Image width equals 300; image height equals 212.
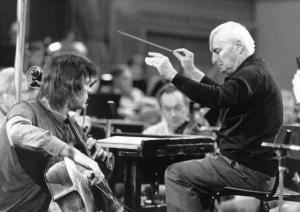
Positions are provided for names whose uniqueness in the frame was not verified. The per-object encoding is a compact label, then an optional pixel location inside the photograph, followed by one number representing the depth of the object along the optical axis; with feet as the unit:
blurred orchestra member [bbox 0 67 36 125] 37.45
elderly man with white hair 28.22
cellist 24.95
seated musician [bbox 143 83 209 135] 43.08
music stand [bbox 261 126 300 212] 25.50
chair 26.27
